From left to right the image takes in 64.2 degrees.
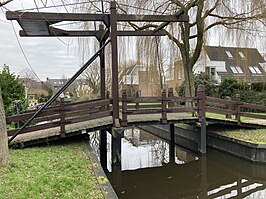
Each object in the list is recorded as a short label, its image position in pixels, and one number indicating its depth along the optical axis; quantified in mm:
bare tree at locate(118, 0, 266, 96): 7678
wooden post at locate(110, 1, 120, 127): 5521
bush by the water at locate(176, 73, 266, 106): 12700
